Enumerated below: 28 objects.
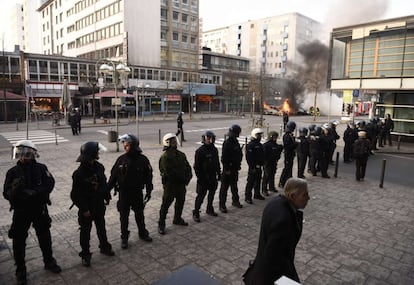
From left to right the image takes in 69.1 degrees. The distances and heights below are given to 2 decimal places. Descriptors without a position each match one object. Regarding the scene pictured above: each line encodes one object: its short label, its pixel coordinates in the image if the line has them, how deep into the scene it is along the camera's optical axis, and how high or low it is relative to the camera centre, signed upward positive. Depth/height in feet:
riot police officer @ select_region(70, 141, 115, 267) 14.14 -4.21
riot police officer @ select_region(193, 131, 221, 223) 19.97 -4.20
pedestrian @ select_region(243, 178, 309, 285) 8.68 -3.71
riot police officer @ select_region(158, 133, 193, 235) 18.08 -4.14
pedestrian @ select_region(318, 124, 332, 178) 33.37 -5.20
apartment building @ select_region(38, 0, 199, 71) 141.79 +37.31
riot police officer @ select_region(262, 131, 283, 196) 25.90 -4.34
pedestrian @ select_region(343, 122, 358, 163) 42.16 -4.35
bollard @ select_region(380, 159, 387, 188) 30.34 -7.27
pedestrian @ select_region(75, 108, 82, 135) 66.58 -3.54
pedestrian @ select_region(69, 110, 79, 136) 66.18 -4.24
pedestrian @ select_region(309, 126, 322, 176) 33.22 -4.25
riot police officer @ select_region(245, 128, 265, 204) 23.43 -4.18
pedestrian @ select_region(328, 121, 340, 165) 35.84 -3.62
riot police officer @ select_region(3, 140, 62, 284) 12.75 -3.92
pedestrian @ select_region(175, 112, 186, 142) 56.49 -3.60
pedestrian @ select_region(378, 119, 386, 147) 54.44 -4.70
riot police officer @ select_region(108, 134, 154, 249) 16.06 -4.05
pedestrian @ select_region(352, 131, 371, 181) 31.76 -4.73
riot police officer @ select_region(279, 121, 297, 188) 28.99 -4.16
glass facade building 58.75 +9.15
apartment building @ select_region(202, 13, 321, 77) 250.98 +59.85
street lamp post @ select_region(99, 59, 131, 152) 50.23 +5.95
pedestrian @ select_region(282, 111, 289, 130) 88.27 -3.17
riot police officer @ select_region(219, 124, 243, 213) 21.95 -4.01
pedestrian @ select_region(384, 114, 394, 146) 56.03 -3.26
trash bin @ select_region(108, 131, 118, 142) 48.39 -5.18
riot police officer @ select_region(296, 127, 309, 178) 32.01 -4.56
